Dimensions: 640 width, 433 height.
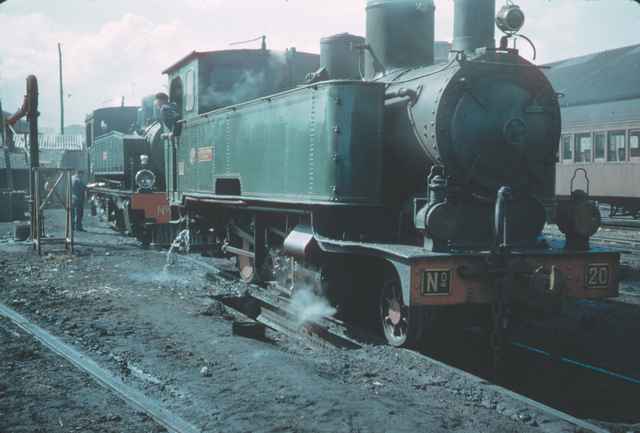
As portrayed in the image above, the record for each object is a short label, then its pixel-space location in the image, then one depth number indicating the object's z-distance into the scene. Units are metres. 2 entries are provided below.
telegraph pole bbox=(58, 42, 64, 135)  44.50
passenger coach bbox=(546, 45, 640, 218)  17.39
